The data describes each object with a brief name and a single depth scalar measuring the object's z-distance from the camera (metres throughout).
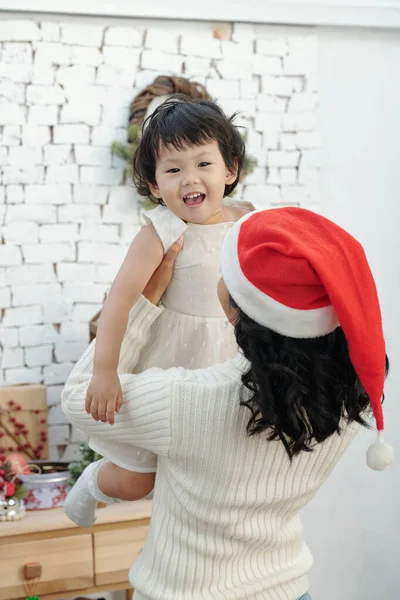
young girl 1.35
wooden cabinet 2.05
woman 1.04
